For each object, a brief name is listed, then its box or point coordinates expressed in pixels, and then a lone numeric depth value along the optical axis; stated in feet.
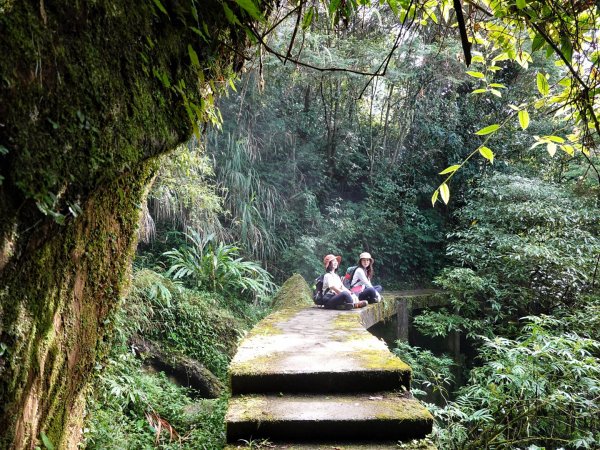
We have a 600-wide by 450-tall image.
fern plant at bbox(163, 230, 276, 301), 24.39
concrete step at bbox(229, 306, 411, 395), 10.02
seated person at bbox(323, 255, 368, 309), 21.03
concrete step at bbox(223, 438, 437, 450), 8.17
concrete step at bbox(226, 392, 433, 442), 8.50
